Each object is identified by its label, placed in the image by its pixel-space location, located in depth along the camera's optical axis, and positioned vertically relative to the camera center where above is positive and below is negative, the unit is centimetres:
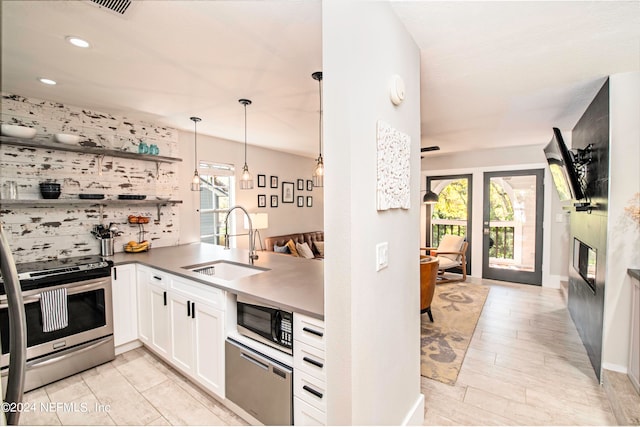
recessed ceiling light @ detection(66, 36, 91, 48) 197 +108
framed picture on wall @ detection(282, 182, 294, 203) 611 +32
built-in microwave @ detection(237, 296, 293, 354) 181 -71
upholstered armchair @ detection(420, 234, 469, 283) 539 -81
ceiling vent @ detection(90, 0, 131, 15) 162 +108
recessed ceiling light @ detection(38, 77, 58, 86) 256 +107
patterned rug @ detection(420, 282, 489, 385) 273 -136
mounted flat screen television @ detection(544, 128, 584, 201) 266 +36
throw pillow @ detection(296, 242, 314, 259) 539 -75
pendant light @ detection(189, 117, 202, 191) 374 +81
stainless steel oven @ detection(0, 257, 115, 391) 240 -93
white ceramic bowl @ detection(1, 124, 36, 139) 267 +68
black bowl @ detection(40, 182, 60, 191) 292 +22
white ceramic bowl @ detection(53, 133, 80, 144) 297 +68
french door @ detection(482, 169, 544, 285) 523 -33
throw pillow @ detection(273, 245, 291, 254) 492 -66
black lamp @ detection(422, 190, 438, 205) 578 +17
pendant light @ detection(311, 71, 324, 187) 299 +32
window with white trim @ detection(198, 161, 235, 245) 472 +17
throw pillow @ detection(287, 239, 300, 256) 511 -66
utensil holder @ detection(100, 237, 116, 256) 332 -40
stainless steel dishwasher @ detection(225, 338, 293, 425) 179 -108
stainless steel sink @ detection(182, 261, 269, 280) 278 -56
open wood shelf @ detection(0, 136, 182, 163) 271 +60
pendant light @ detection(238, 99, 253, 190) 351 +32
